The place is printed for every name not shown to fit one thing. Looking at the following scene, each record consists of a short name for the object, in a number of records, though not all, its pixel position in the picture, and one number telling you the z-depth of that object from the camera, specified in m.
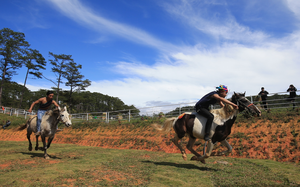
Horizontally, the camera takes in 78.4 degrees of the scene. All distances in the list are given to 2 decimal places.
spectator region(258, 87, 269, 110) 13.86
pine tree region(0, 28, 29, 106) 34.72
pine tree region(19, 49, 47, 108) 37.78
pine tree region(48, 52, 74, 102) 42.75
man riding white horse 8.34
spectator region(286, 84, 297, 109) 13.26
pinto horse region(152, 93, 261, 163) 5.79
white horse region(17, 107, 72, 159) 8.08
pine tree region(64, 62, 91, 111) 44.56
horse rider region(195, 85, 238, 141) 5.89
